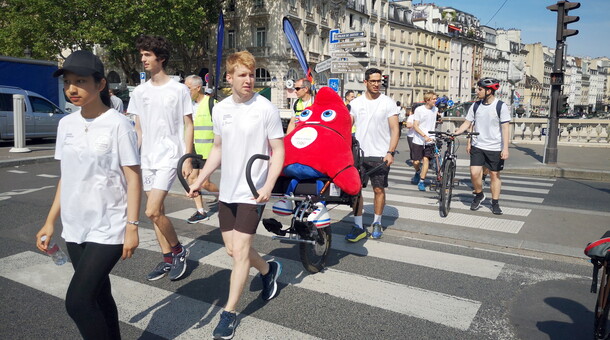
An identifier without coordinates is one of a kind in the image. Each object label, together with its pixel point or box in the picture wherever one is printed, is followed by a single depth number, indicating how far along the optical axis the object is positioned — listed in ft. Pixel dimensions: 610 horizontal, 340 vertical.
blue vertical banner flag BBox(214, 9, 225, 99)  50.26
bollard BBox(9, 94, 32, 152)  44.50
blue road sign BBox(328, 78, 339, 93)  53.26
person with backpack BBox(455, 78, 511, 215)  23.62
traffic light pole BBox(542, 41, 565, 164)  42.01
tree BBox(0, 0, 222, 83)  118.42
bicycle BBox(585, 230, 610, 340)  8.97
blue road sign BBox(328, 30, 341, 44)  45.16
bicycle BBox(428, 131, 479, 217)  23.47
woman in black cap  8.46
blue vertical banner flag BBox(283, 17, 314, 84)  35.37
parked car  53.83
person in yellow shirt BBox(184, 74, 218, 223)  20.12
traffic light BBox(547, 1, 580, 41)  40.09
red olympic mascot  13.83
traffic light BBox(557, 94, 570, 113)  42.50
